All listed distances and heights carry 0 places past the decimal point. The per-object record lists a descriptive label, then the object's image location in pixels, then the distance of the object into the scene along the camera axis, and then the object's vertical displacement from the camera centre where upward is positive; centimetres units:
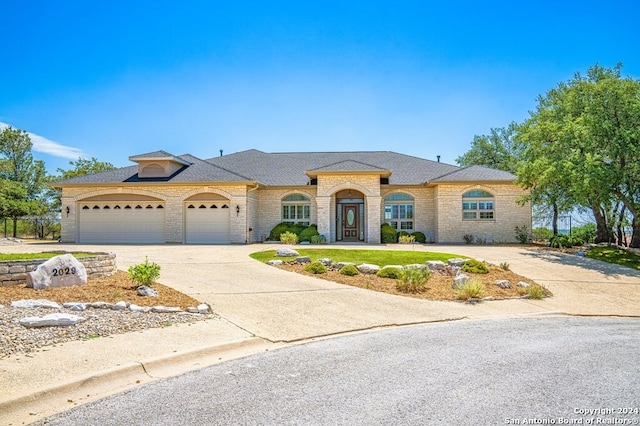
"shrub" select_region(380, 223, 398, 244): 2488 -67
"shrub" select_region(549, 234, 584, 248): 2205 -95
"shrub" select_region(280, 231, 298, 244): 2391 -78
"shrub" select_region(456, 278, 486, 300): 1036 -166
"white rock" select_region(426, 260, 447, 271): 1380 -134
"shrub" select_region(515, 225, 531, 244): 2461 -67
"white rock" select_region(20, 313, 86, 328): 631 -142
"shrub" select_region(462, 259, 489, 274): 1353 -139
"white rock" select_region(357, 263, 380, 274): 1320 -139
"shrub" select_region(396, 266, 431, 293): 1104 -150
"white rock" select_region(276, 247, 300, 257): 1617 -109
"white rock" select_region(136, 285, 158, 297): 888 -139
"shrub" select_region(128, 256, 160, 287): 936 -106
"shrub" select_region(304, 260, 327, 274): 1329 -138
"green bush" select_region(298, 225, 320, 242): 2432 -57
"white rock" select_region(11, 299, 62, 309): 738 -136
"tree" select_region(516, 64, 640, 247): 1706 +309
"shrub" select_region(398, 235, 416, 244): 2428 -89
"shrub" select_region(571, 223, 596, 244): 2497 -62
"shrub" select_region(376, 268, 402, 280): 1259 -145
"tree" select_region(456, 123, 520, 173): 4000 +692
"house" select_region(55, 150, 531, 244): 2469 +117
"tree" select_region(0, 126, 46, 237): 4322 +640
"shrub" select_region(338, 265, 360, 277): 1296 -142
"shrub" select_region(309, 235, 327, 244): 2383 -85
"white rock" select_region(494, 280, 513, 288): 1183 -167
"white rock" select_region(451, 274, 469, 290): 1112 -153
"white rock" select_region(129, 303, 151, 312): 773 -151
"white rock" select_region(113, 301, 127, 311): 777 -147
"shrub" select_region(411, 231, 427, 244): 2530 -80
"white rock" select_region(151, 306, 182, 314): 780 -155
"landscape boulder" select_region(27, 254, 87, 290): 900 -104
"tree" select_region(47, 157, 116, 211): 4112 +536
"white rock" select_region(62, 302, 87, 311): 750 -142
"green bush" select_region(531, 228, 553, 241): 2791 -73
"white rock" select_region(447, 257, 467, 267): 1409 -128
